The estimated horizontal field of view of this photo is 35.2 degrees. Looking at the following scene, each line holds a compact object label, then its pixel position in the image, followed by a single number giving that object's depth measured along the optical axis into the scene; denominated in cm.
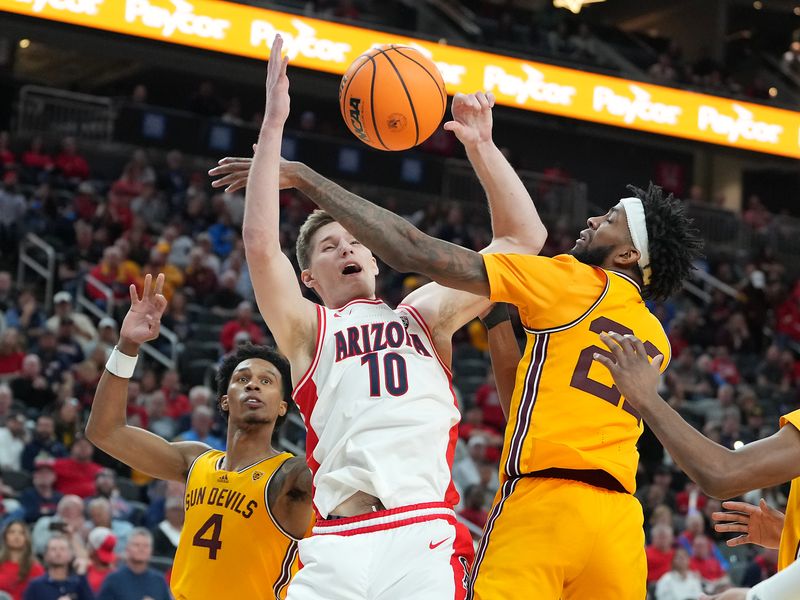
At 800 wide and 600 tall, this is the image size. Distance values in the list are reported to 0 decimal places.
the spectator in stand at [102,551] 947
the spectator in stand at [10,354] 1238
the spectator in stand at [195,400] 1194
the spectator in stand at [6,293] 1369
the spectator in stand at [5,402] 1124
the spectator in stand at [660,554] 1181
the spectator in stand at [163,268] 1503
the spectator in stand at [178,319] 1427
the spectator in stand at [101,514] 995
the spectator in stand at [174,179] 1800
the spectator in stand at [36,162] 1712
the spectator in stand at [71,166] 1745
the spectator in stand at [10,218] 1567
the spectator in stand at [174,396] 1238
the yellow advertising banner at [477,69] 1520
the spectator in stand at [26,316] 1313
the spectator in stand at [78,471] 1094
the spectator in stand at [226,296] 1527
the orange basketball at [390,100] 490
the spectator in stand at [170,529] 1023
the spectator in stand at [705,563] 1206
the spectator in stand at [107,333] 1295
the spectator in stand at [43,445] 1106
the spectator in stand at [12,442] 1097
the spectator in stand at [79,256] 1485
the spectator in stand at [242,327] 1401
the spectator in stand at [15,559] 899
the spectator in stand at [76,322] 1331
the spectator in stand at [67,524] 956
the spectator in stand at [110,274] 1461
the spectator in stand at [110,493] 1059
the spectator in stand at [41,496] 1037
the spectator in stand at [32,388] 1215
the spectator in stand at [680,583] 1135
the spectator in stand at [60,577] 884
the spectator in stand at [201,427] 1139
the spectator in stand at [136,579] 877
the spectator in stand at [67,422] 1155
